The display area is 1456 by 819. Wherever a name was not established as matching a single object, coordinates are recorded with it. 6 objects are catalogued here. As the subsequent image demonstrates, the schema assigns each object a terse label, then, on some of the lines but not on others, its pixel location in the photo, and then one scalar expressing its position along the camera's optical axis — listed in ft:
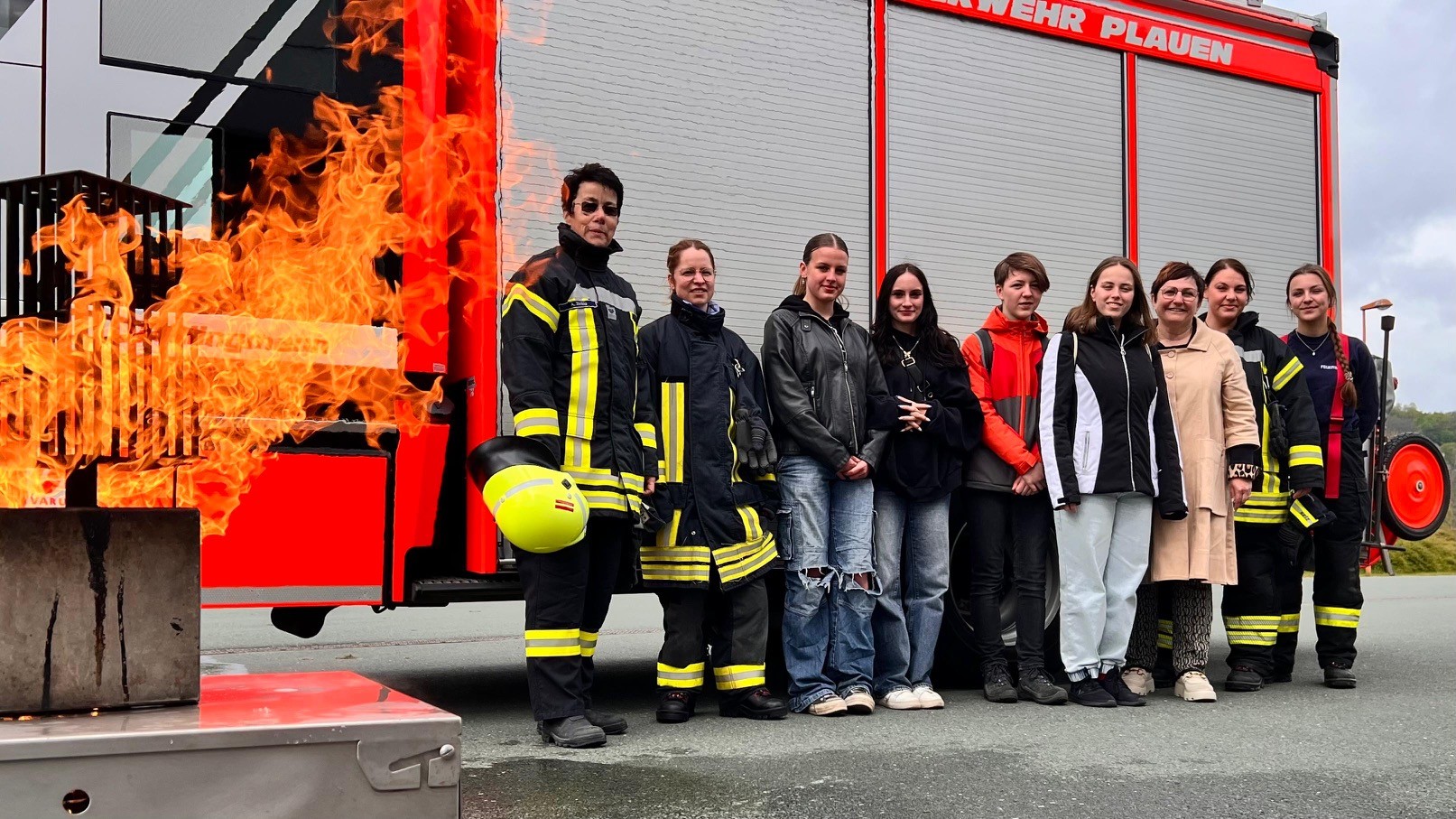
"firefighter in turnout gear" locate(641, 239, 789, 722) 16.26
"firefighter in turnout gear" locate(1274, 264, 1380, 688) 20.24
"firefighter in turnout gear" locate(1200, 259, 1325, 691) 19.62
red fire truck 14.53
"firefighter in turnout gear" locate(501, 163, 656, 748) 14.60
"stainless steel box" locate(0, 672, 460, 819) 7.54
